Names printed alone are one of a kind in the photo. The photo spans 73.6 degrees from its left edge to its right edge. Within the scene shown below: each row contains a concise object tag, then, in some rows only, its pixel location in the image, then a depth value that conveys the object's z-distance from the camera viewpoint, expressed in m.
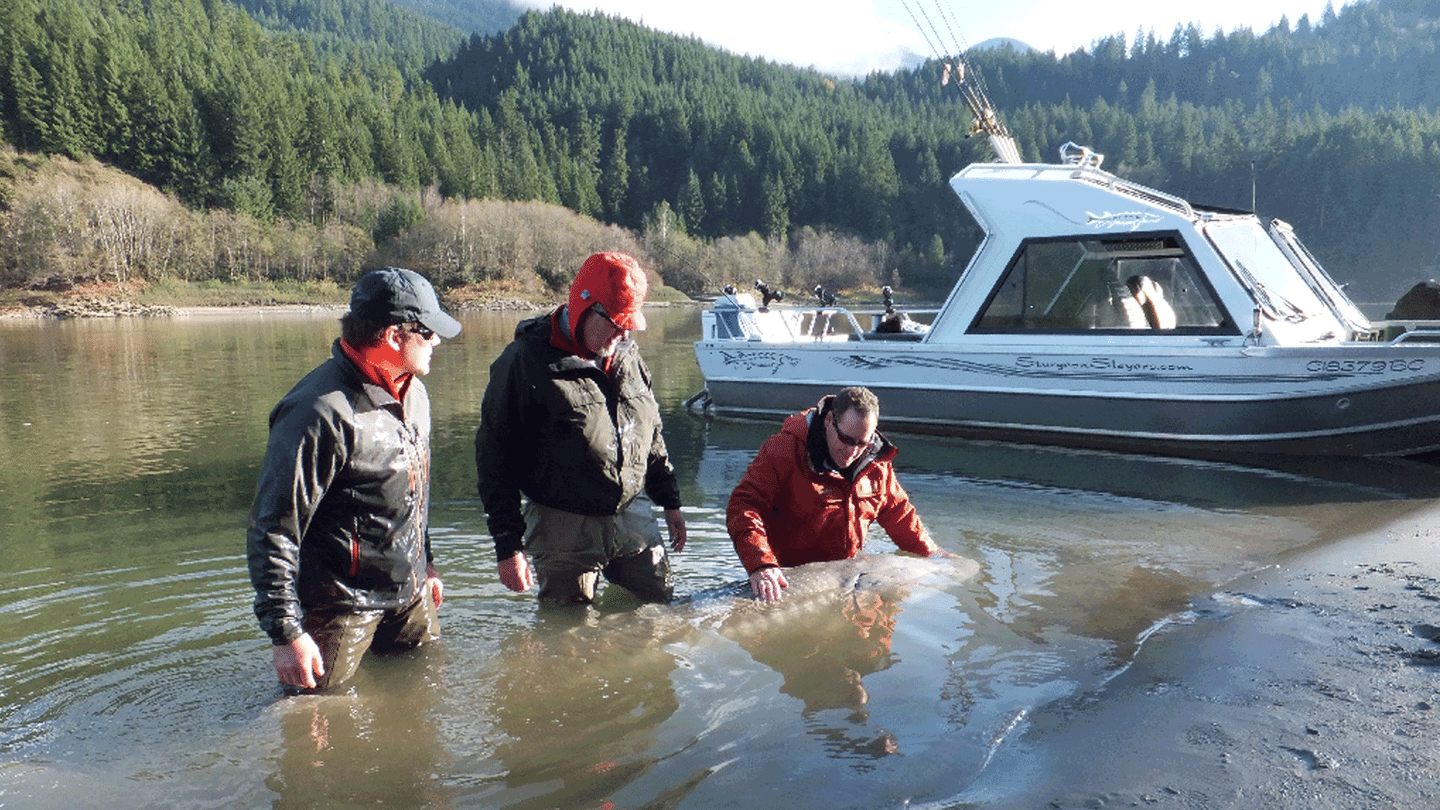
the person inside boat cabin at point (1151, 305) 11.34
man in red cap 4.39
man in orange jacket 4.98
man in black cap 3.37
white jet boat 10.37
